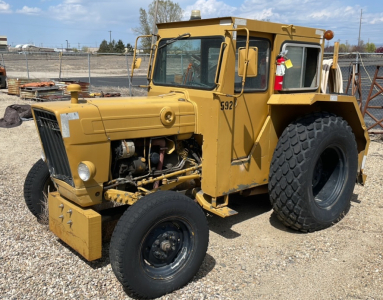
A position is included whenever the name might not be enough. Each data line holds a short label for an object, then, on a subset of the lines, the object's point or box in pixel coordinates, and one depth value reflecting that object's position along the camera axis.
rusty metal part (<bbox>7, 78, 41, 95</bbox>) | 15.69
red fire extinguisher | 4.34
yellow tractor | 3.45
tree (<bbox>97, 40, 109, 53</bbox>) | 53.31
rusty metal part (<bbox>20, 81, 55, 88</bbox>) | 14.33
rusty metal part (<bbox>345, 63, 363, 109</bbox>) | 8.72
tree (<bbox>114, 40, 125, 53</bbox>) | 49.34
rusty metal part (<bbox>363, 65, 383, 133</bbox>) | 8.75
